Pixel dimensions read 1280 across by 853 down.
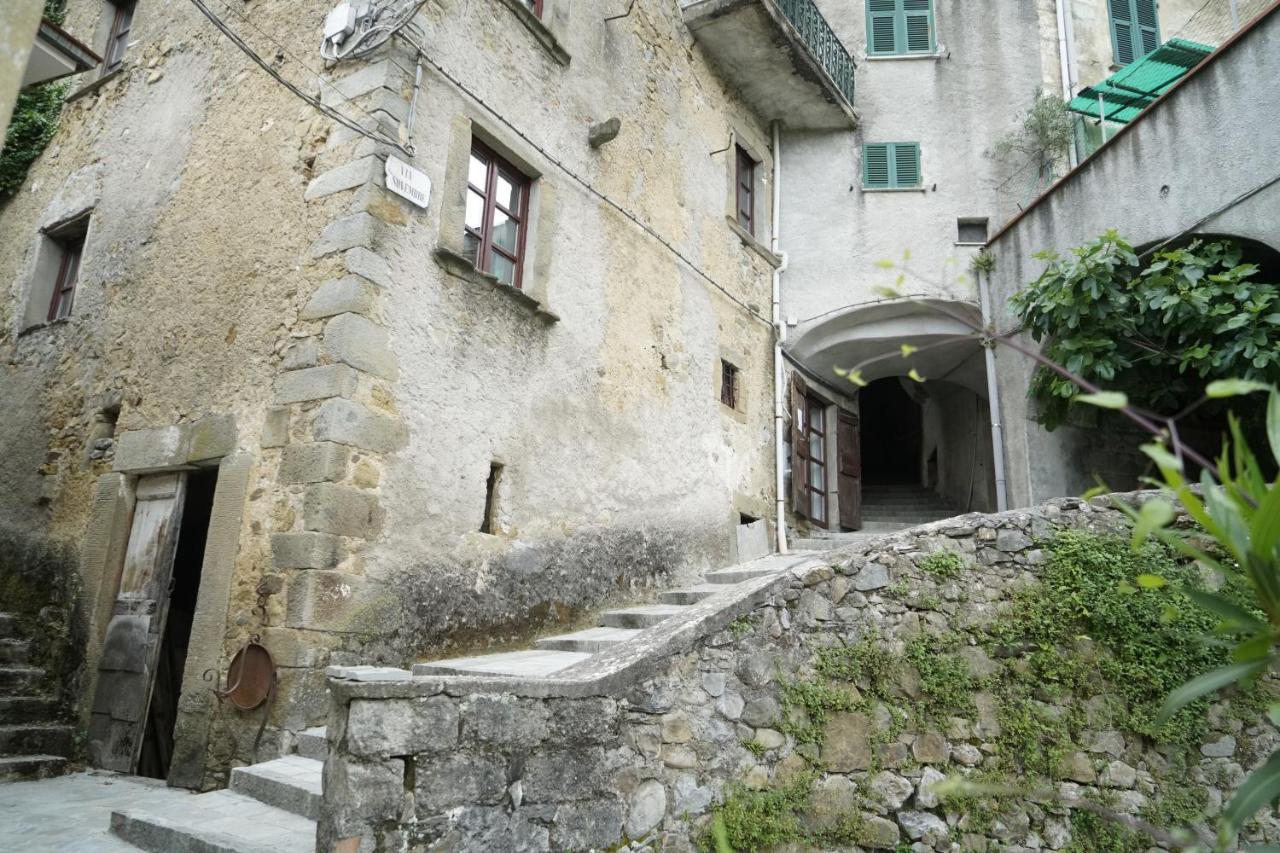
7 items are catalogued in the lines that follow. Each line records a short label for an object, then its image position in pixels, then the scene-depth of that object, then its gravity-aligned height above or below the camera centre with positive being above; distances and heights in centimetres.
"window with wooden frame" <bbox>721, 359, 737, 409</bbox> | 845 +254
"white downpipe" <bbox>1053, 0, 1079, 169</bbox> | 943 +668
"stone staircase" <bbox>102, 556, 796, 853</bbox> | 330 -79
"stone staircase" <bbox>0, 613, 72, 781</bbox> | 509 -66
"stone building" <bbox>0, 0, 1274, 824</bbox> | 484 +236
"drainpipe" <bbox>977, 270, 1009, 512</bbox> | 799 +236
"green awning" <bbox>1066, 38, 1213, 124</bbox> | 845 +585
